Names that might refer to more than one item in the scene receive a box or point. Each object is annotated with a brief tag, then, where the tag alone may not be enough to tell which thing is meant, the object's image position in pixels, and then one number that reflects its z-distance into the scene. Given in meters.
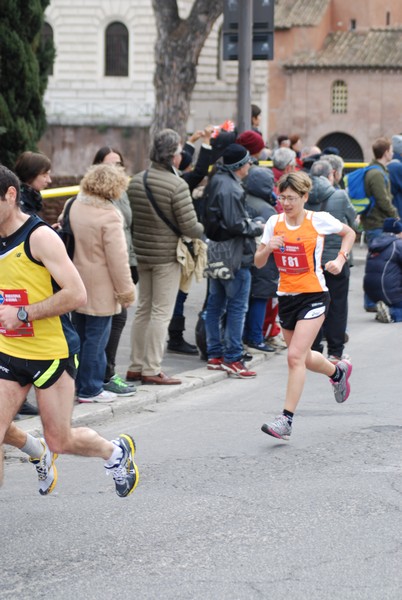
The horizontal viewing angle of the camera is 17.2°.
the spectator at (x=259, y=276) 12.25
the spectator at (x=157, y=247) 10.63
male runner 6.34
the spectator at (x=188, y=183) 11.96
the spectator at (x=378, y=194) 15.59
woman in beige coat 9.55
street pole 14.80
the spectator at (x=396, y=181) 16.61
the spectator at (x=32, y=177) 9.30
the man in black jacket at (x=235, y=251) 11.16
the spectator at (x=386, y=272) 14.83
